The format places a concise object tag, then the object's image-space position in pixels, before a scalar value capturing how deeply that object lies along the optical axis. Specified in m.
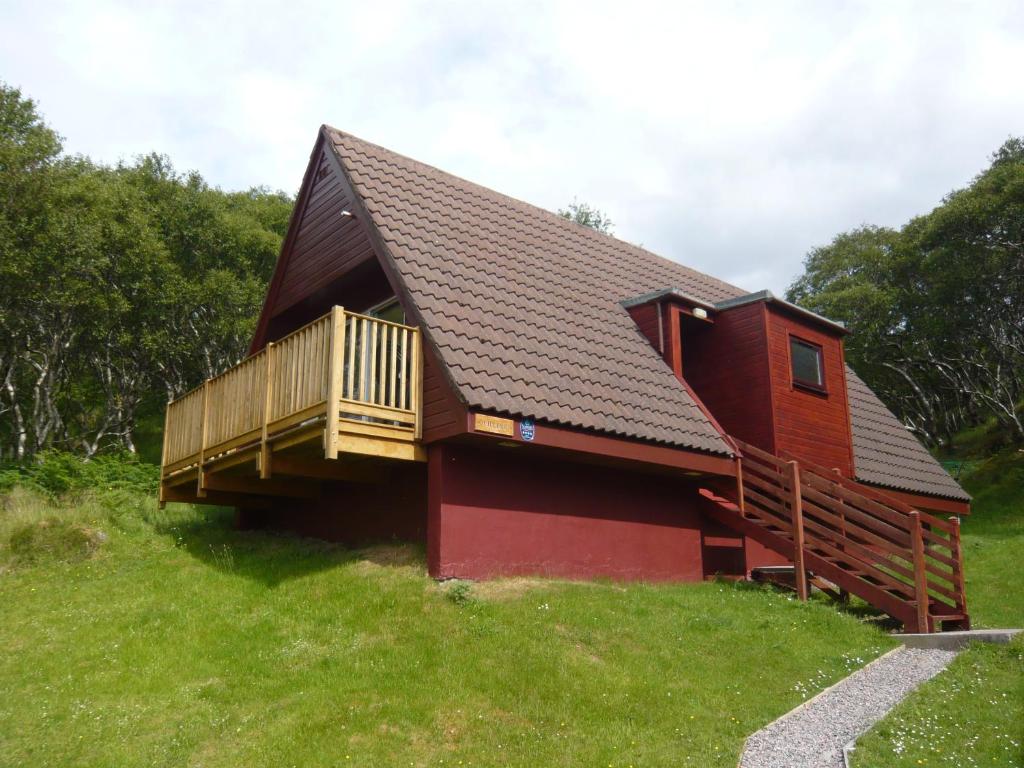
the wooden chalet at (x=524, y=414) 11.30
